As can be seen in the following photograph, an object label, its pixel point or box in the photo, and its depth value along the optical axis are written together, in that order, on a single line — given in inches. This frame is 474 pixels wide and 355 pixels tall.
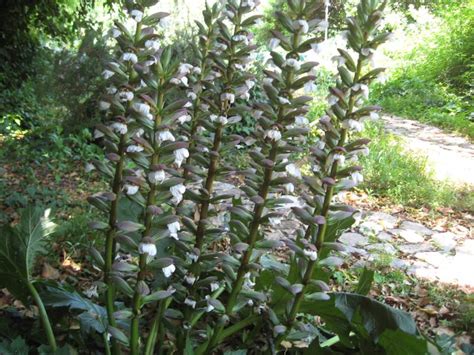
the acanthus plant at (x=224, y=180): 61.2
